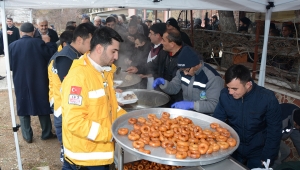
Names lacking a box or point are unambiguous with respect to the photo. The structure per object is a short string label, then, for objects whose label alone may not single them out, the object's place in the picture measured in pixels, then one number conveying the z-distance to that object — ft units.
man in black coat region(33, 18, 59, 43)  20.74
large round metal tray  5.52
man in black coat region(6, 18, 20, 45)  30.32
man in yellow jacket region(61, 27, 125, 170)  6.66
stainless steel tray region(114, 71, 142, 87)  14.14
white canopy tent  10.49
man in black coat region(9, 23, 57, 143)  15.25
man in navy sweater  8.23
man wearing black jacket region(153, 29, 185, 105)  12.57
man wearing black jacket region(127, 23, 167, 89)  15.51
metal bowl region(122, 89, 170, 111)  11.25
